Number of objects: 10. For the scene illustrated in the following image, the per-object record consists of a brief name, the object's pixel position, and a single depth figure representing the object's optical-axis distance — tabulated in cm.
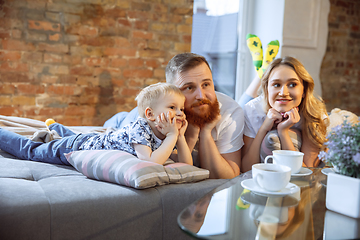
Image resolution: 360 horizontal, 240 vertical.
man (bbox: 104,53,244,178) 146
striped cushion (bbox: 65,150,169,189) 111
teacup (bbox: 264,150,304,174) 110
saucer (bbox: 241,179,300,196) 91
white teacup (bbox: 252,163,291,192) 89
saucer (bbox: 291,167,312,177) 115
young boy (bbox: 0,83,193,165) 134
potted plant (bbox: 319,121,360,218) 81
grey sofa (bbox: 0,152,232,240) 94
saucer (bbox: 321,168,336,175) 119
